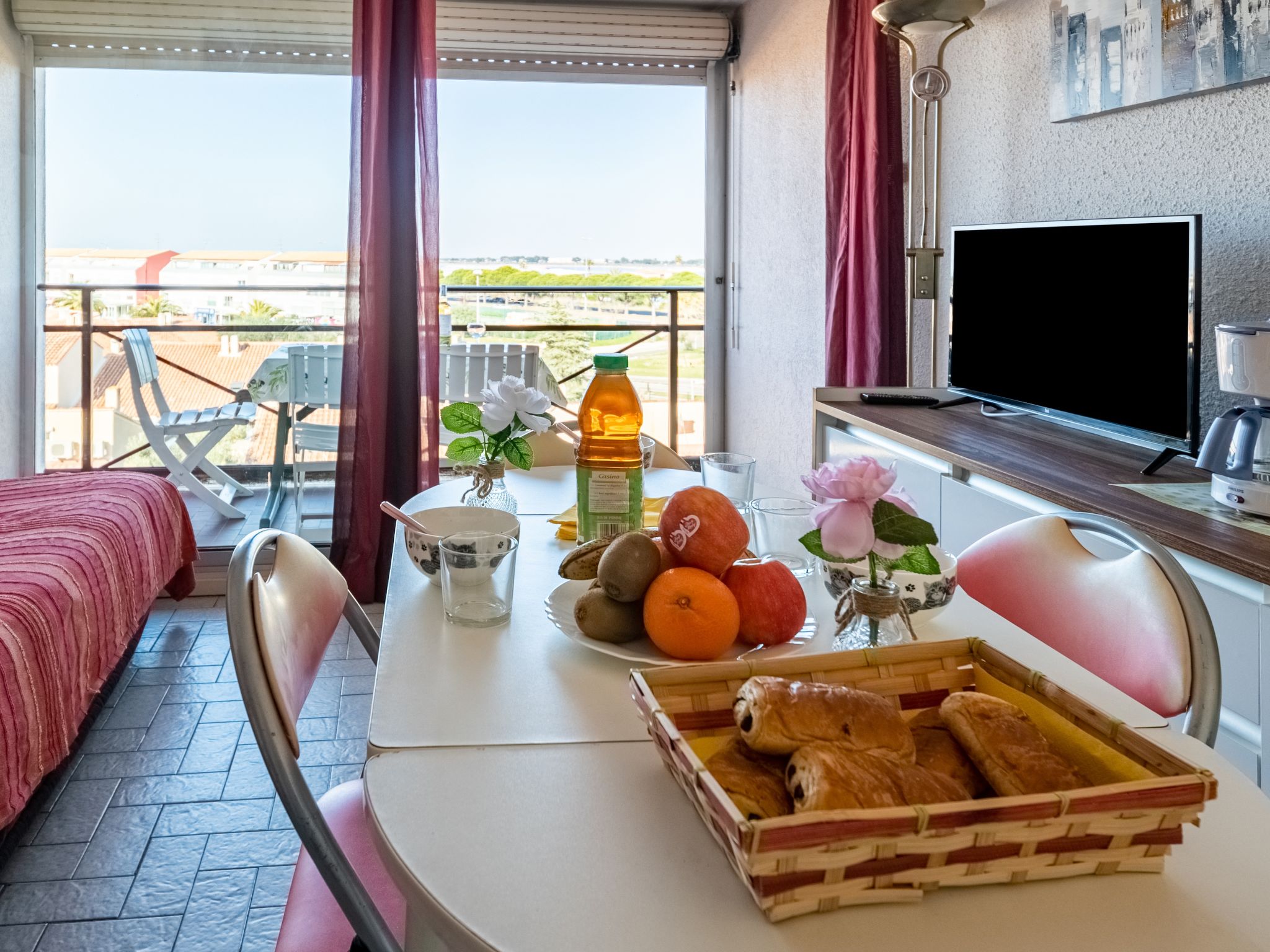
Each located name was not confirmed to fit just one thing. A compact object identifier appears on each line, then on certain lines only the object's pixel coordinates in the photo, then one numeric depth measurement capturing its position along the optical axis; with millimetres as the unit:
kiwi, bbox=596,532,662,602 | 1068
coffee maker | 1665
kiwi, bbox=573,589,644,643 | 1087
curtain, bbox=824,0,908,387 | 3426
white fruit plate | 1064
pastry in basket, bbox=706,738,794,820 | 694
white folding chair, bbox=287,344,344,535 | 4113
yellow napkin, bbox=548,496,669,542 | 1621
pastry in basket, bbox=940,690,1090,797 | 712
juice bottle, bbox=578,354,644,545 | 1390
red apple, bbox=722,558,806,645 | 1074
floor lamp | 2783
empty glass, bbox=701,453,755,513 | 1574
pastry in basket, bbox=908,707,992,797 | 747
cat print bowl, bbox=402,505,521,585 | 1476
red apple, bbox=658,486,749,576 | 1060
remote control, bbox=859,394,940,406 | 3146
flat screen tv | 2082
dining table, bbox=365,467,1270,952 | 640
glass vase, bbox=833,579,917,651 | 991
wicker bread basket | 624
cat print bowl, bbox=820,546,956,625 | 1189
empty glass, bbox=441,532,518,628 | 1171
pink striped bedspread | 2010
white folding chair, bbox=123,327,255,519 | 4188
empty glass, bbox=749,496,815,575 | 1285
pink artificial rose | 936
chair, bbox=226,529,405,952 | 964
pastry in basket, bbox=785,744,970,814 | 657
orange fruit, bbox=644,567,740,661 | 1026
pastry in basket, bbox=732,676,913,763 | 728
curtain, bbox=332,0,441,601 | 3834
